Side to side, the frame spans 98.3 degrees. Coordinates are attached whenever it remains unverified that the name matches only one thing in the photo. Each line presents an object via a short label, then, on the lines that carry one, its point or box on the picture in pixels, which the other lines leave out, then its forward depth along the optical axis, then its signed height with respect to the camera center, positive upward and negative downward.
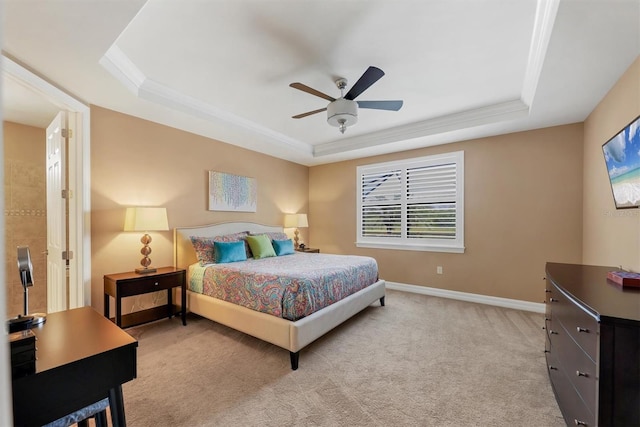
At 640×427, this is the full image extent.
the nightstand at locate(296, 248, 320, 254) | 5.24 -0.76
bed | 2.39 -1.03
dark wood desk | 0.97 -0.62
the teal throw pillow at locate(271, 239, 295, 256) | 4.32 -0.58
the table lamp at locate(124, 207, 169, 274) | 3.08 -0.13
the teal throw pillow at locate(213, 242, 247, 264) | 3.51 -0.54
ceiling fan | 2.61 +1.03
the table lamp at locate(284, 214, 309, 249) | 5.35 -0.20
